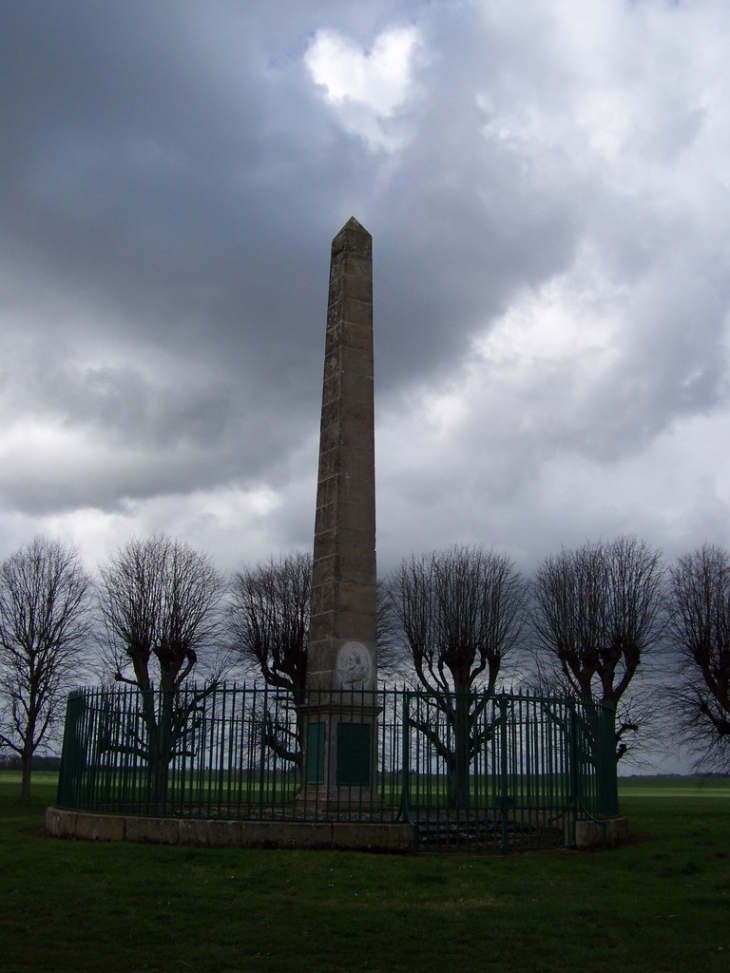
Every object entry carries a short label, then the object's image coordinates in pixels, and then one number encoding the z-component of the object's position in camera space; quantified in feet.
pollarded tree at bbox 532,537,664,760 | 101.19
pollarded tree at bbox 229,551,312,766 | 102.29
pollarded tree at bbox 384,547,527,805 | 98.94
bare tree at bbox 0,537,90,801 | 113.19
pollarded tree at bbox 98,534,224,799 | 101.81
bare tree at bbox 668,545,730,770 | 100.58
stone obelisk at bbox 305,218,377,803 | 51.37
